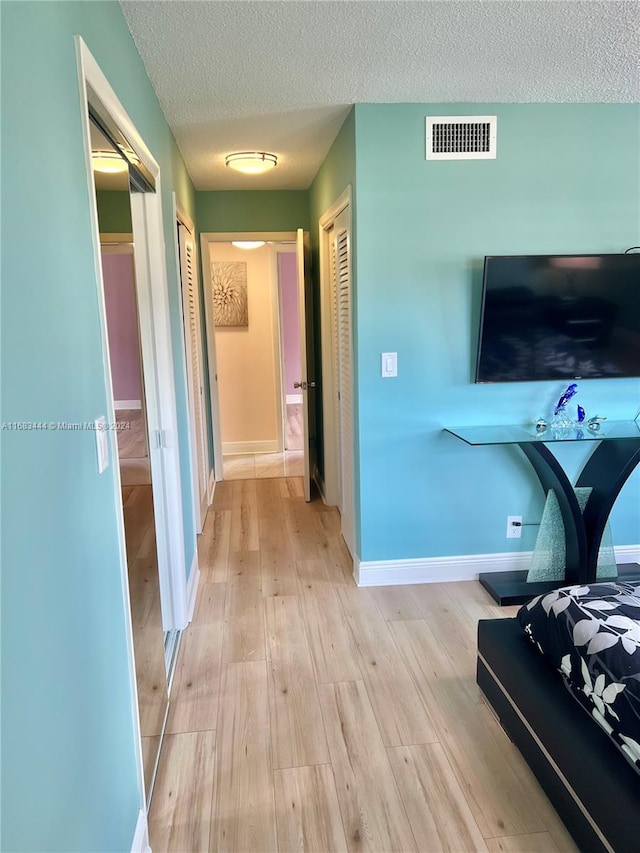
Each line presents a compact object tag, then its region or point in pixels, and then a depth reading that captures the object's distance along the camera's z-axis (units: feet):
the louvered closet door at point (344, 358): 10.44
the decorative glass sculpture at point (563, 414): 9.40
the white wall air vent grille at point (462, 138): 8.95
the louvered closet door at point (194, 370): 11.89
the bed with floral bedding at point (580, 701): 4.49
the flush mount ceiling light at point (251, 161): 11.35
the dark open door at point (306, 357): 13.79
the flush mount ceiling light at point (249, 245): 18.34
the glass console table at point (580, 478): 8.90
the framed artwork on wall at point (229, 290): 19.27
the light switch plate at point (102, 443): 4.39
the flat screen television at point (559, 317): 8.98
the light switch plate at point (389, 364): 9.44
